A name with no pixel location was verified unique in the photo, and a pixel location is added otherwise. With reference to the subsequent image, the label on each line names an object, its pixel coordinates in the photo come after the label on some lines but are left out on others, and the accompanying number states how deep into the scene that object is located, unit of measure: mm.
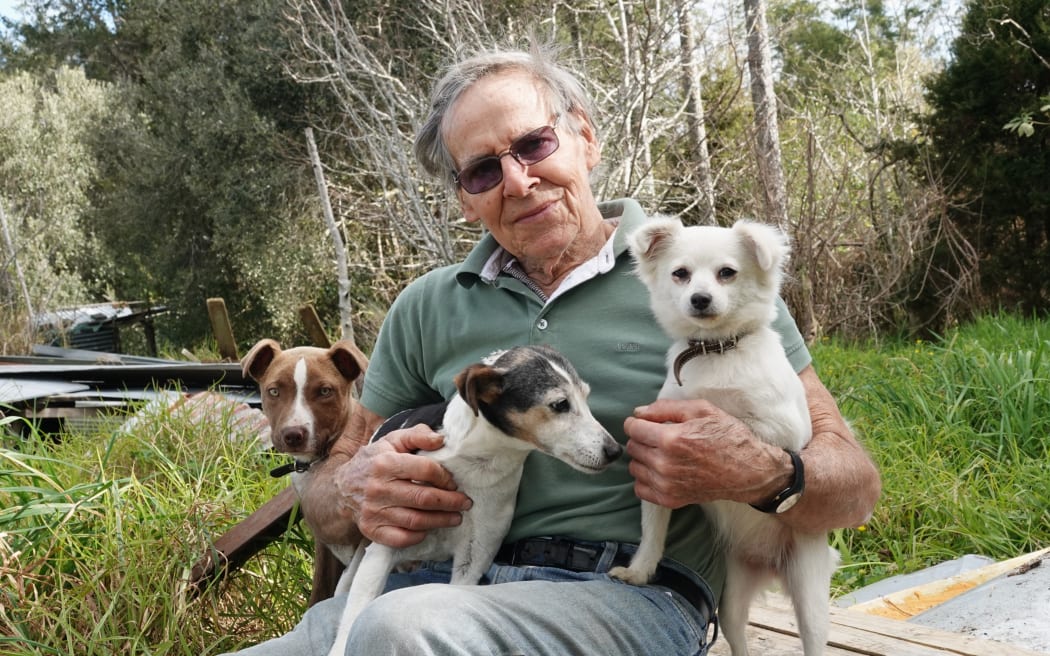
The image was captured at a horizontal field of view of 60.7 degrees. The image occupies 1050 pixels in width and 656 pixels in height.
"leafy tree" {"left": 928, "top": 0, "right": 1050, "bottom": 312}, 8016
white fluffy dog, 2086
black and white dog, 2047
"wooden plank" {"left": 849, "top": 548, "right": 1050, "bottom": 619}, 3439
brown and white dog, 2703
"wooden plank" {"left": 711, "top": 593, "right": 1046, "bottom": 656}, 2473
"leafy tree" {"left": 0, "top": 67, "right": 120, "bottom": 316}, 21891
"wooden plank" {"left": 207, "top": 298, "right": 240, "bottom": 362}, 6715
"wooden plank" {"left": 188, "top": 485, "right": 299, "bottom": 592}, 3115
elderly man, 1938
